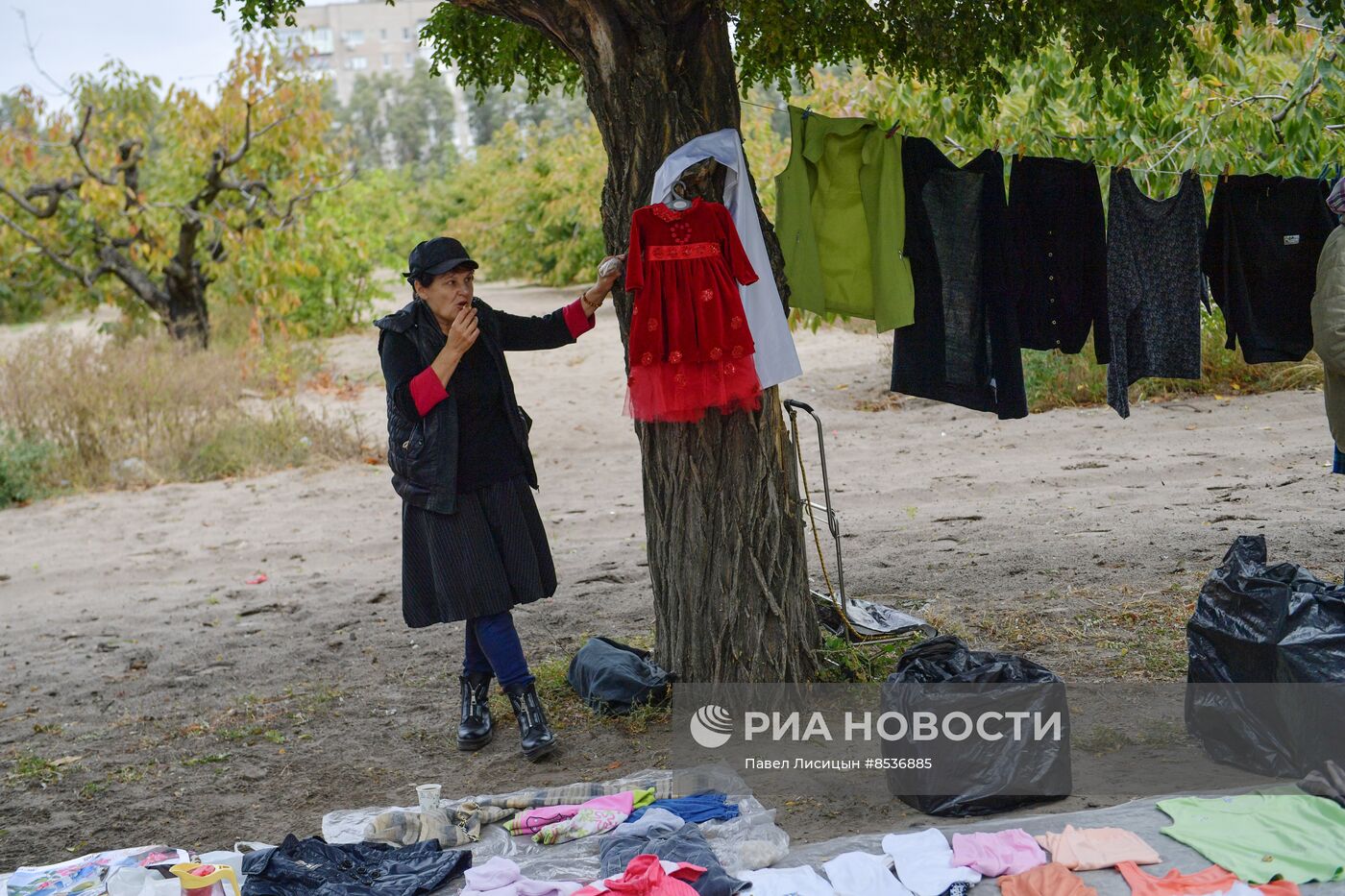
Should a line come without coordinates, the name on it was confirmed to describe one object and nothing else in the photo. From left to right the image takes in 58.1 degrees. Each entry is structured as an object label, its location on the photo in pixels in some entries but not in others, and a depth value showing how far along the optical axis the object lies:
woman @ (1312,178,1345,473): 4.45
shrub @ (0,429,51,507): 11.32
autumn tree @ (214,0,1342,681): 4.47
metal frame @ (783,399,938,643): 5.17
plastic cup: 4.00
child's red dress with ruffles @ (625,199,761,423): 4.34
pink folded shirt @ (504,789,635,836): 3.92
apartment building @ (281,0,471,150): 128.38
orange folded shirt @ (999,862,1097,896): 3.15
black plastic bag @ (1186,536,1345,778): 3.61
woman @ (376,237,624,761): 4.41
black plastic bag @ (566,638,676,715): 4.89
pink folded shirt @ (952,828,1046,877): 3.33
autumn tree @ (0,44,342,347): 15.49
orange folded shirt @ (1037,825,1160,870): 3.29
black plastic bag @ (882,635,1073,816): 3.77
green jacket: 4.89
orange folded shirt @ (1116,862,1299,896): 3.11
